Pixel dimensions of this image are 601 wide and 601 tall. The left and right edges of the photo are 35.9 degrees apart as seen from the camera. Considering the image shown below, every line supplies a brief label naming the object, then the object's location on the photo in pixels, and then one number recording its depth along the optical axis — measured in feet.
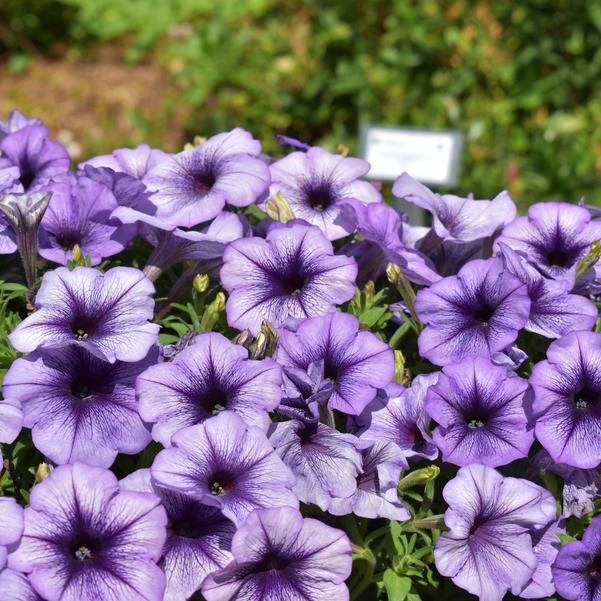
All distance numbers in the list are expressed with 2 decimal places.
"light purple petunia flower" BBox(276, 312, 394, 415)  4.13
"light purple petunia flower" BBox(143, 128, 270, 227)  4.77
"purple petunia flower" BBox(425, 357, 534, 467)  4.09
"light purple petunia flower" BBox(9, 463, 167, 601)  3.57
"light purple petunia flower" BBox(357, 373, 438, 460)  4.23
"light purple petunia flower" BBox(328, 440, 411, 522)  3.92
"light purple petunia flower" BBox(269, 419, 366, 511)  3.88
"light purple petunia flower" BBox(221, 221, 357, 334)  4.42
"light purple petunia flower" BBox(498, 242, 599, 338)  4.46
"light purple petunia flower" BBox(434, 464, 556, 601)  3.82
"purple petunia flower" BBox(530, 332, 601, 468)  4.01
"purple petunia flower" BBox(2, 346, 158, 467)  3.92
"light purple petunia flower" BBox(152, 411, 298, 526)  3.71
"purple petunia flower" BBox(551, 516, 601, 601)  3.92
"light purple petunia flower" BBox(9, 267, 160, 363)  4.00
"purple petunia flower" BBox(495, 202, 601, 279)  4.91
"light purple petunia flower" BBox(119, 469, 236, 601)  3.67
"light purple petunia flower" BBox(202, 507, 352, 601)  3.56
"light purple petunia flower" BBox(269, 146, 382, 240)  5.10
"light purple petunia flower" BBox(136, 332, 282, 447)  3.91
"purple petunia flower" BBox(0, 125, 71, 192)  5.25
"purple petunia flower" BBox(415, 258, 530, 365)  4.30
